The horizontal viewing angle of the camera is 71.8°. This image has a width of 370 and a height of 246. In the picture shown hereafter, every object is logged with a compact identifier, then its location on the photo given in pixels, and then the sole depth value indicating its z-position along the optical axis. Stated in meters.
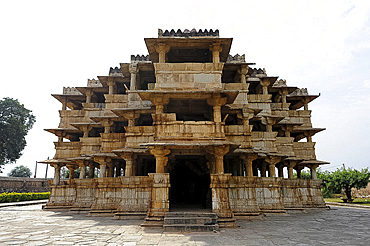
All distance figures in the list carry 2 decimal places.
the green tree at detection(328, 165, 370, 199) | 31.69
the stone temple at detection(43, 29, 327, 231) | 13.67
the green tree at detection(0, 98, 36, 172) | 38.16
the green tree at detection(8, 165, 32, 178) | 84.74
